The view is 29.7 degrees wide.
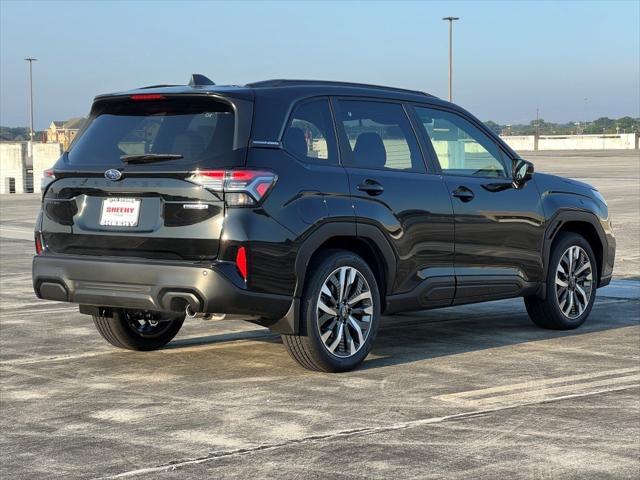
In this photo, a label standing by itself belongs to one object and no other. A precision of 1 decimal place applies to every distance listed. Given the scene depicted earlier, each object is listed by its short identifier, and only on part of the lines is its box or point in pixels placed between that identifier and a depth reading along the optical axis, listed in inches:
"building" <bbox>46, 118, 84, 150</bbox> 6636.8
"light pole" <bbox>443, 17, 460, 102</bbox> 2751.0
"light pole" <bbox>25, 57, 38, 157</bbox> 3742.6
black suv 277.0
